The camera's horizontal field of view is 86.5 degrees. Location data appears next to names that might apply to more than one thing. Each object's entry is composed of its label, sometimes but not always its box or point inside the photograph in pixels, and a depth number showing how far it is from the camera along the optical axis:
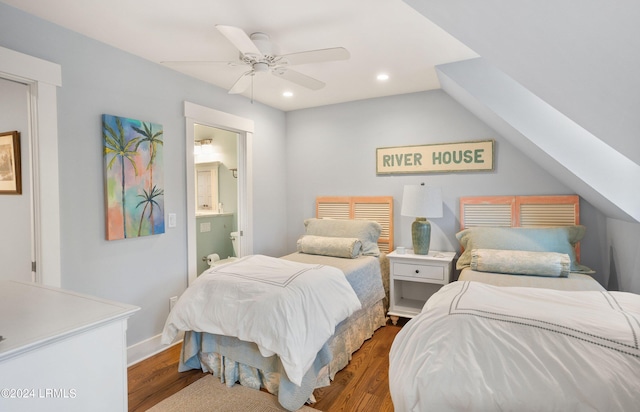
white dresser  0.99
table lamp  3.29
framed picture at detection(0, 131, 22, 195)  2.57
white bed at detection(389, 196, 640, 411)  1.09
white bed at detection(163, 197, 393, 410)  2.03
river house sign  3.43
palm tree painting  2.55
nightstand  3.19
